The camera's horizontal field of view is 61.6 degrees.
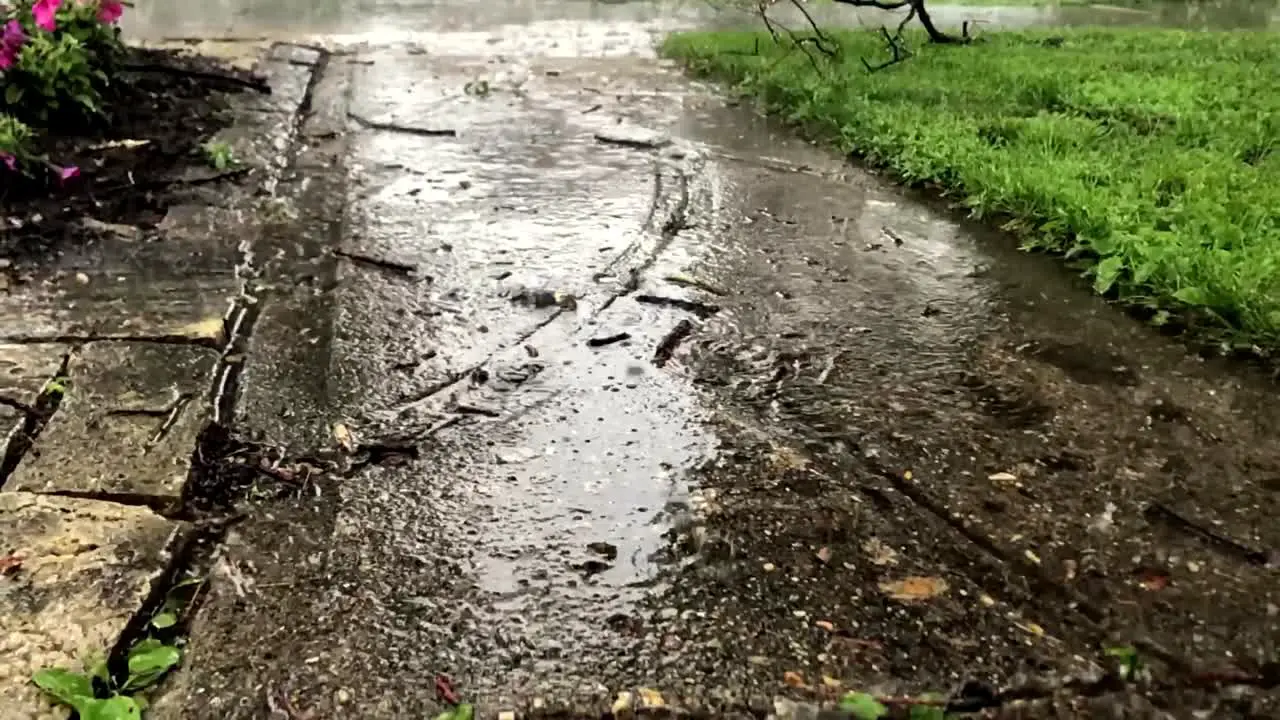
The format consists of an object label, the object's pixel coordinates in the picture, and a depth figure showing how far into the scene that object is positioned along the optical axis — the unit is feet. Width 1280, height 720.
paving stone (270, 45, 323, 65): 19.94
